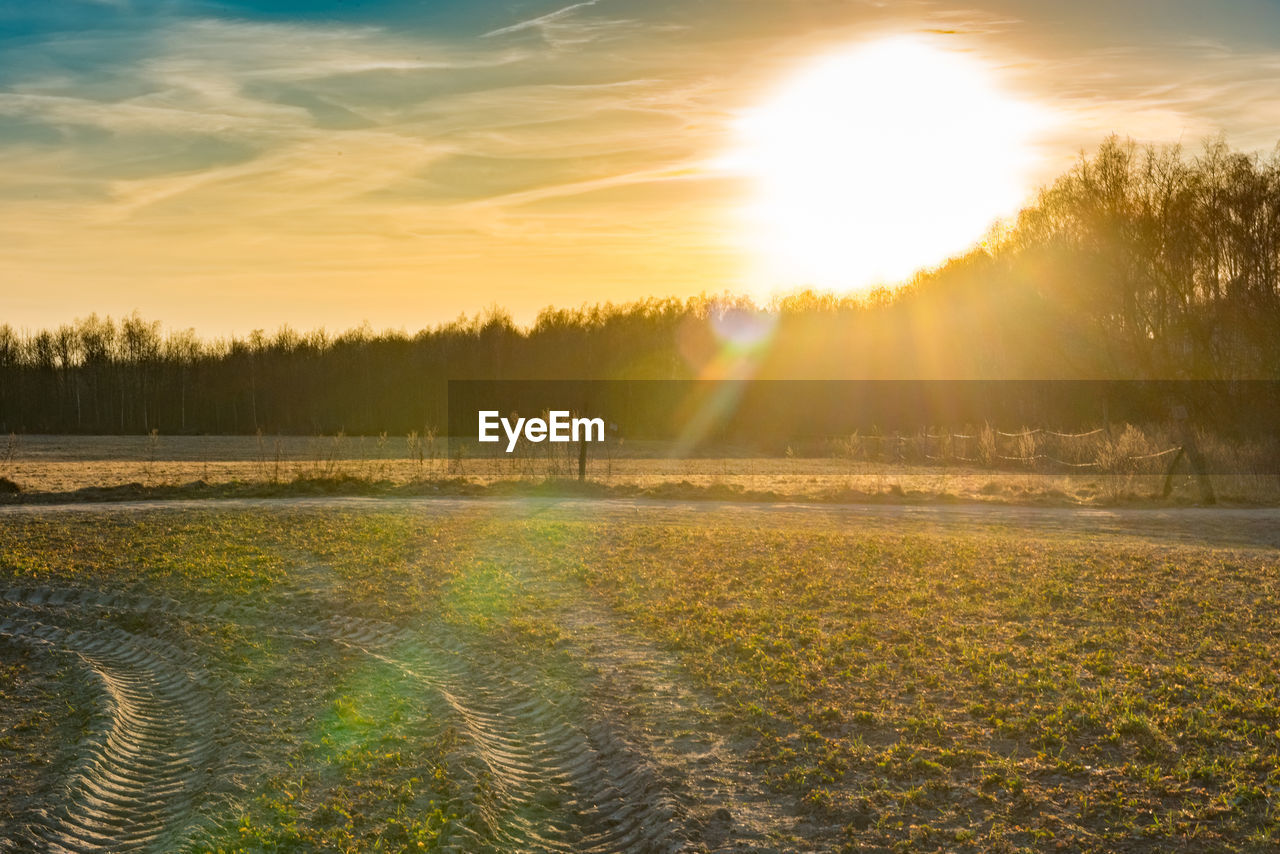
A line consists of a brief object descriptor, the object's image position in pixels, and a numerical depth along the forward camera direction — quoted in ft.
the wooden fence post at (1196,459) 77.41
